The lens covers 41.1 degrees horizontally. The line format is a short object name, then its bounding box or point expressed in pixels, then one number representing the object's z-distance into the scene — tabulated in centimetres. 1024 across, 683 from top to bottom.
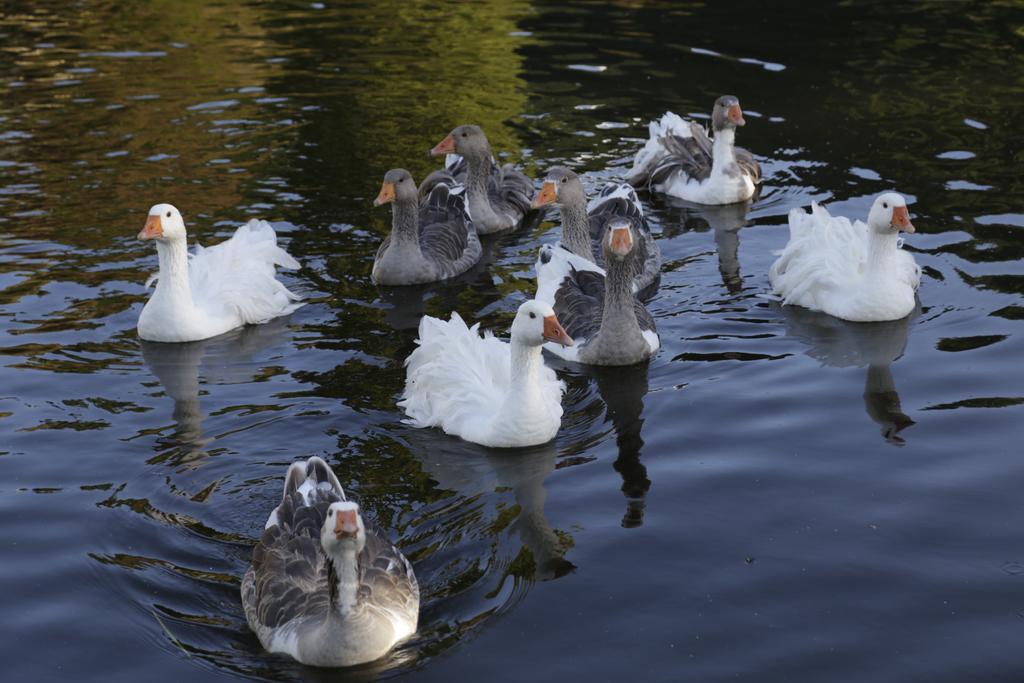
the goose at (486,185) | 1698
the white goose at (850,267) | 1356
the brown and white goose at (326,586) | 805
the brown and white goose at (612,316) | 1277
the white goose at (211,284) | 1358
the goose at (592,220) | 1499
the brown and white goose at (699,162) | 1759
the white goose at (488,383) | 1104
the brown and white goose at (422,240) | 1520
